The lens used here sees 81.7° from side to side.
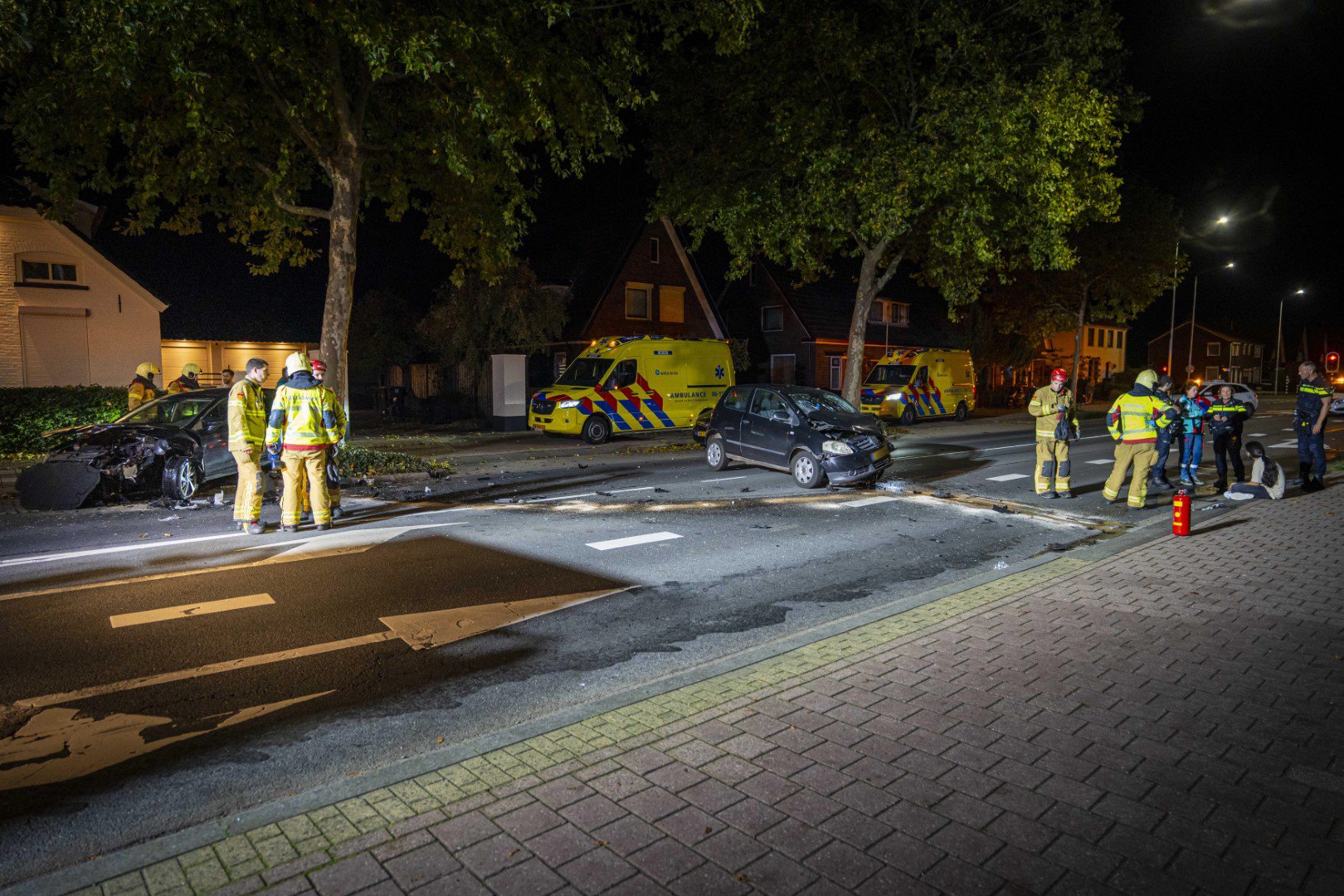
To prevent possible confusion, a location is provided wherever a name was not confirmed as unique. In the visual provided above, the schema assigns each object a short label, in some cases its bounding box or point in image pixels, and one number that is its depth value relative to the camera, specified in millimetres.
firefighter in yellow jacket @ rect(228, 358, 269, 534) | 8672
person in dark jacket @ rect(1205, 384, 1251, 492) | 11414
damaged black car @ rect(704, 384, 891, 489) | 11930
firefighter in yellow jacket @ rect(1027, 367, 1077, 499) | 10906
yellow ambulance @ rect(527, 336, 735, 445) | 20000
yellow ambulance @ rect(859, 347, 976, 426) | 26438
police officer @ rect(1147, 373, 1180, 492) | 10527
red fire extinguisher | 8320
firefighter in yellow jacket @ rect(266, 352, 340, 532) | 8625
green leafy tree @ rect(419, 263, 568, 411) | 24000
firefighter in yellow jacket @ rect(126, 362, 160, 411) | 14477
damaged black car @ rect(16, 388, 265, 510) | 10148
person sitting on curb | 10906
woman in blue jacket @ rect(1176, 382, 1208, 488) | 11773
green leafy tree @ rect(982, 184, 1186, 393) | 34062
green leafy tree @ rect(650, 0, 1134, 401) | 17797
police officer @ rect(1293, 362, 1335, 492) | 11211
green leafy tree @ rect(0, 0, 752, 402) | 10500
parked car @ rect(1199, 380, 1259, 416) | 27547
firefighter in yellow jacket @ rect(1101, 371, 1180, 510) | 10125
